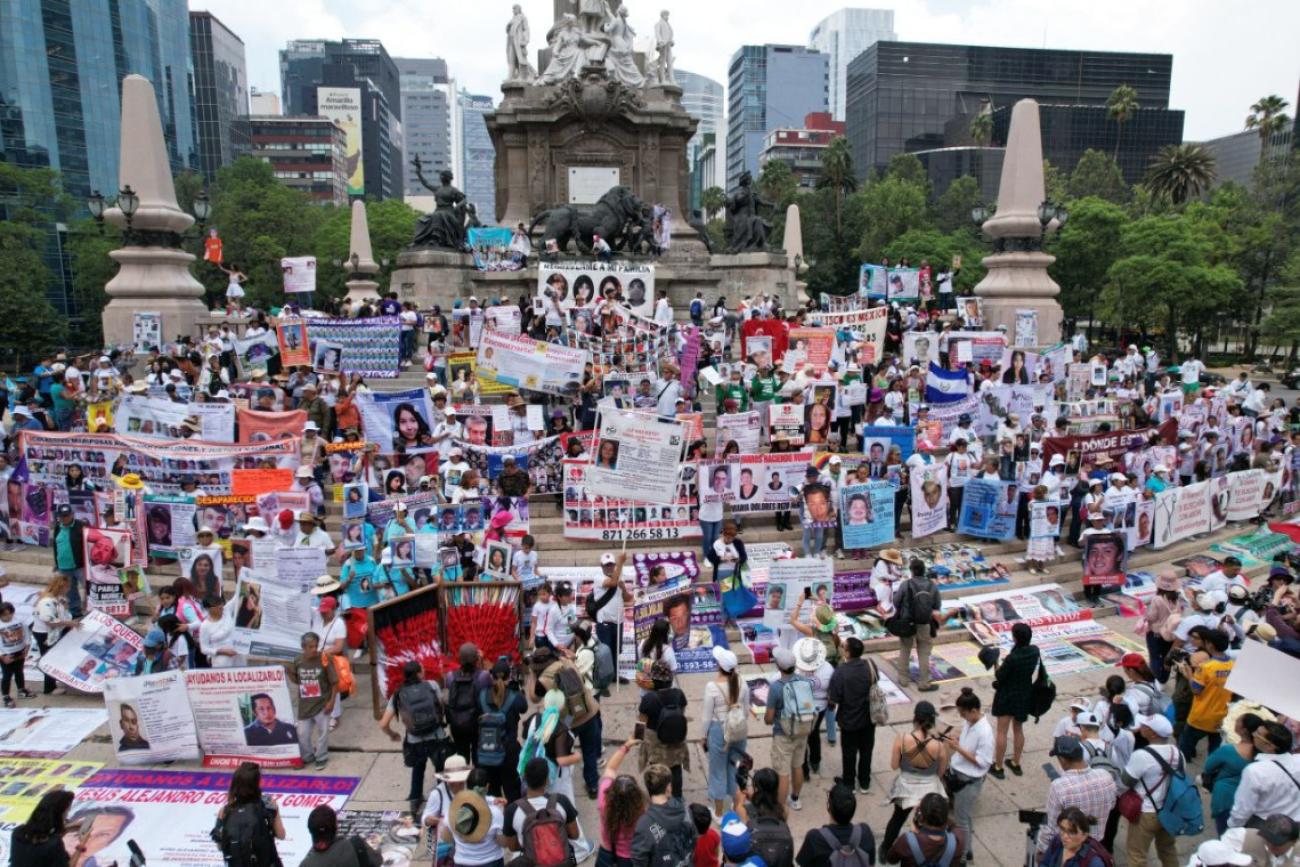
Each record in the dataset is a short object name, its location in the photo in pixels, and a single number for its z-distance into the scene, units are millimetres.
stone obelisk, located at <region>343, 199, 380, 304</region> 39219
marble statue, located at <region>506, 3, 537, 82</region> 30844
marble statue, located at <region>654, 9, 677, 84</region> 31469
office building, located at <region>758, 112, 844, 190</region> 147750
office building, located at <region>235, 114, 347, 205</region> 141375
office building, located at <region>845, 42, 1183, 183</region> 127938
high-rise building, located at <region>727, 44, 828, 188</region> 187250
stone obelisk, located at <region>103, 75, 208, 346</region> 23109
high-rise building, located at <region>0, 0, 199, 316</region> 71562
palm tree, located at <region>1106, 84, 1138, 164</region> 83750
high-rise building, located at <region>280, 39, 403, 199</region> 177638
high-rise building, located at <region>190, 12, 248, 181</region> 138625
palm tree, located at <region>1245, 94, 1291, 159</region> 69938
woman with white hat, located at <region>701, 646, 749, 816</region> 6914
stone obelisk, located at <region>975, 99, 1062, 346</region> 26734
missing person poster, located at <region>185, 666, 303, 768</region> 8170
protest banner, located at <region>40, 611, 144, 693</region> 9633
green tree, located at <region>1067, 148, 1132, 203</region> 70312
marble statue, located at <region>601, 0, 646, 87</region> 30484
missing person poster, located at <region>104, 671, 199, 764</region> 8141
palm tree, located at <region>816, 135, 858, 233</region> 72500
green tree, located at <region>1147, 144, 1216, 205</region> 67875
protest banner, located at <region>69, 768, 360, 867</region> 6945
